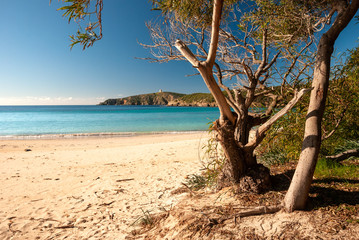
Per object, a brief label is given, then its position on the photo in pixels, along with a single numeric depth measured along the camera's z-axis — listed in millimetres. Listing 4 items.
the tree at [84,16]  2794
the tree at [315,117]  2531
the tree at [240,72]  2822
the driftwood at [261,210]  2748
